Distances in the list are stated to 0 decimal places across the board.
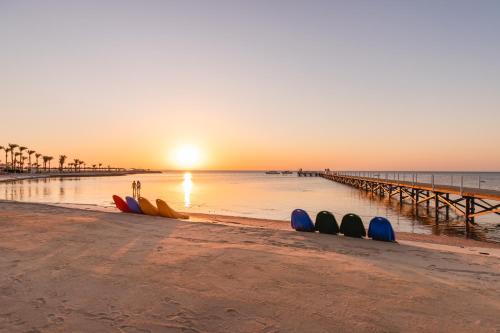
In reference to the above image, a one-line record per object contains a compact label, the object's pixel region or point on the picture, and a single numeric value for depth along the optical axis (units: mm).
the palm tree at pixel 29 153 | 131500
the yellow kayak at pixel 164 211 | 15328
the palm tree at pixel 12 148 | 111812
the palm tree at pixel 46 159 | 147375
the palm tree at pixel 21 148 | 121500
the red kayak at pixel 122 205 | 16547
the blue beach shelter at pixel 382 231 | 11031
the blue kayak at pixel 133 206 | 16277
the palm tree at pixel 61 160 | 153375
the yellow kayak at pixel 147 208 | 15692
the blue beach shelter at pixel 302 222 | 12367
